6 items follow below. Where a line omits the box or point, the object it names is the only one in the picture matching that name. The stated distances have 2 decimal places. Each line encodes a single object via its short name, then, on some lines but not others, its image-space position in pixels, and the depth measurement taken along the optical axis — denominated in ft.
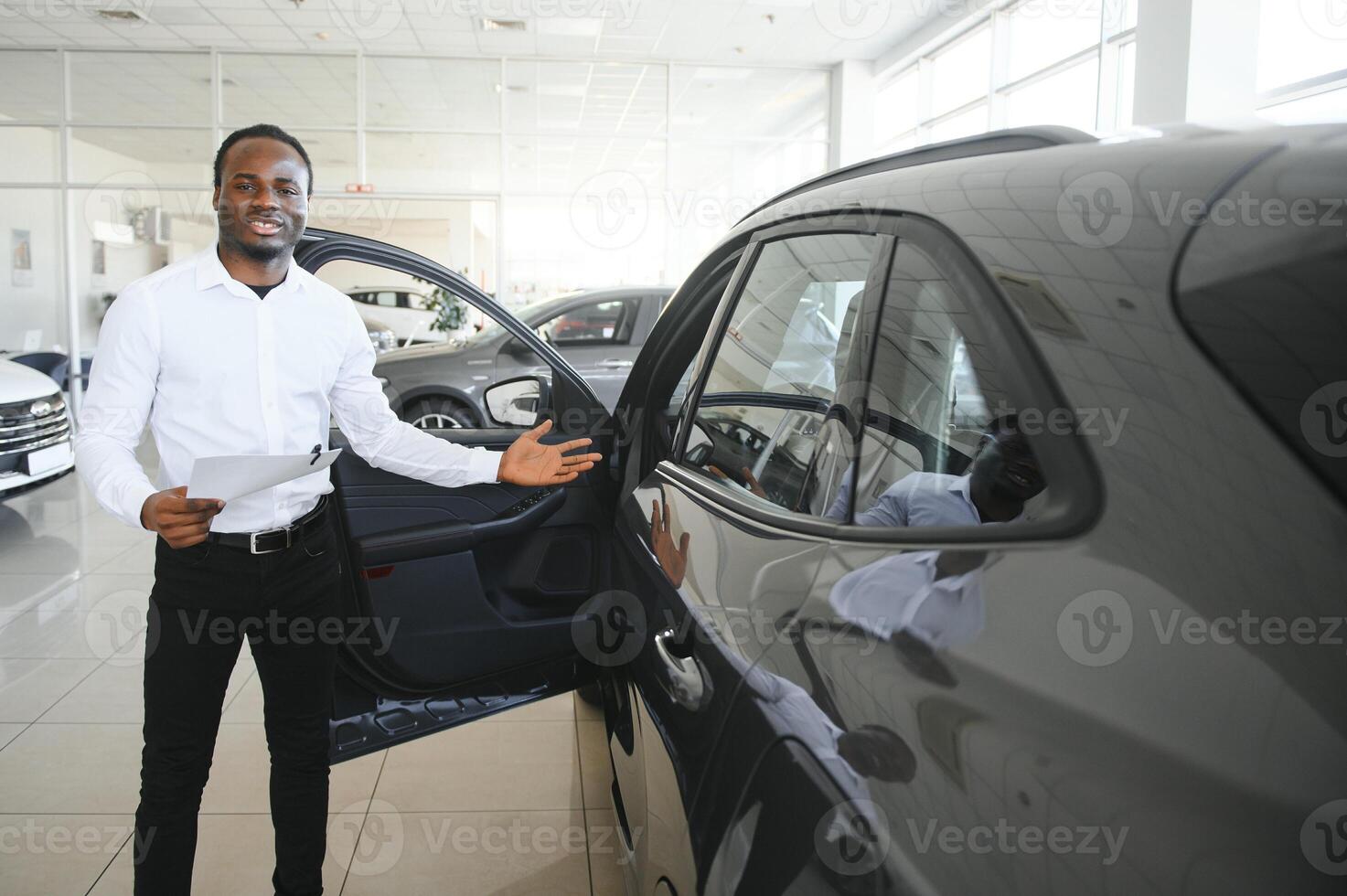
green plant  28.04
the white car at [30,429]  17.28
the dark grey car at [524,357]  20.07
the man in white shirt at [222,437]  5.49
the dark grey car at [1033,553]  1.92
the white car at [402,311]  27.89
